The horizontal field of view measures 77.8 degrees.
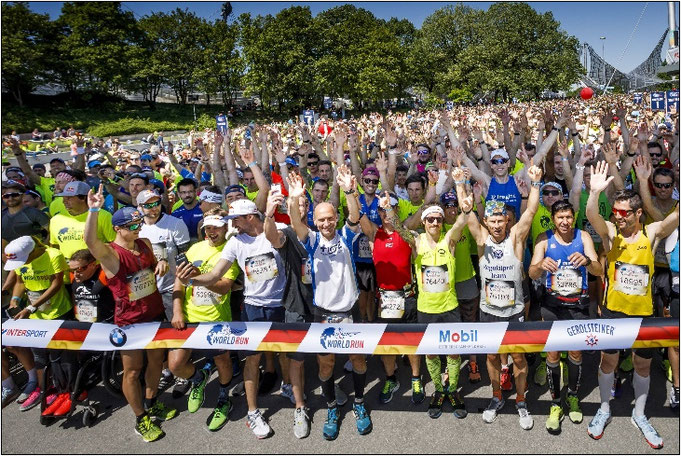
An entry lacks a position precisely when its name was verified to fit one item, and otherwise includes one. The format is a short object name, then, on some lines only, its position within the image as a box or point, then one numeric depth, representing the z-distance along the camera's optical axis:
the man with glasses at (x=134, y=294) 3.96
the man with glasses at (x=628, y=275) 3.78
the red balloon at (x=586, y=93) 32.34
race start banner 3.70
